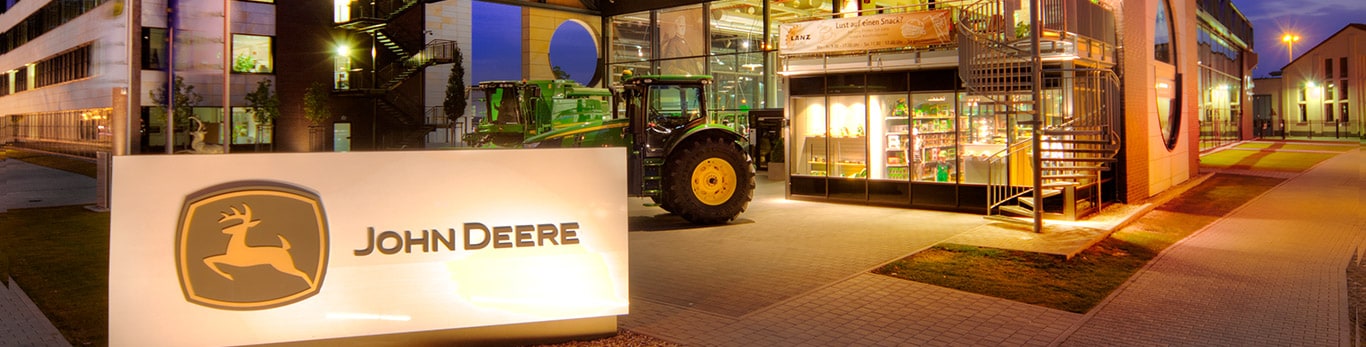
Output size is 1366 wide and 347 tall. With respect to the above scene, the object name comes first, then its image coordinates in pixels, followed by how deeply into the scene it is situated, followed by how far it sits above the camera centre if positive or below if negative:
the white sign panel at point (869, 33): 15.48 +2.85
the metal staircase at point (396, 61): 35.66 +5.45
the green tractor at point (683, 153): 13.80 +0.57
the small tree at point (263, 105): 32.88 +3.27
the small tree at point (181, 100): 31.64 +3.41
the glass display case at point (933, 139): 16.19 +0.88
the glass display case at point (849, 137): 17.34 +1.00
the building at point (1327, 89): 48.38 +5.78
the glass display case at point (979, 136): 15.70 +0.91
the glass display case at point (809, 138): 18.00 +1.02
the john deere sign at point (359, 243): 5.23 -0.34
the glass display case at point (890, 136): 16.73 +0.97
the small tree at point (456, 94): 37.16 +4.14
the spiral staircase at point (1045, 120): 13.75 +1.08
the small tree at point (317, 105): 34.12 +3.39
